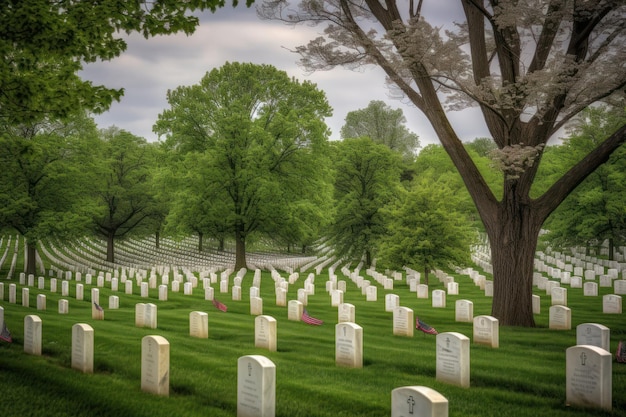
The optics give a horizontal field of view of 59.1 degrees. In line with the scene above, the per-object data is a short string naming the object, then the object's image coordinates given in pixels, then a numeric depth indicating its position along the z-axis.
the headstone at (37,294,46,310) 17.67
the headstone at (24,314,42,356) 9.62
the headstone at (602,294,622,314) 16.47
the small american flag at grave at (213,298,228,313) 17.61
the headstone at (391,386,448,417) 4.90
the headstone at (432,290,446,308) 18.58
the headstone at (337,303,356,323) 14.33
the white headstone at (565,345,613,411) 6.91
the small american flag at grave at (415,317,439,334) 12.11
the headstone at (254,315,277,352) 10.69
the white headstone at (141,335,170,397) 7.33
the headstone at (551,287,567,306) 18.11
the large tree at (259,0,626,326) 12.24
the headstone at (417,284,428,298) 21.89
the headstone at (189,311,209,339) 12.30
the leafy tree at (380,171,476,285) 26.05
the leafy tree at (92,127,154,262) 43.59
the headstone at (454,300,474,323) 15.24
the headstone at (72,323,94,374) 8.48
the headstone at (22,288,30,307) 18.81
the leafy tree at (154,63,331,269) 34.31
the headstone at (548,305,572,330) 13.66
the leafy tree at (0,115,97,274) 31.39
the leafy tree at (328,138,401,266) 40.22
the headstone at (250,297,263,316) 17.05
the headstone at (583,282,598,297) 21.17
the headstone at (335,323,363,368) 9.23
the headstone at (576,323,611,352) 9.49
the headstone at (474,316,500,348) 11.20
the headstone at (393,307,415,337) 12.95
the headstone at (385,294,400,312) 17.44
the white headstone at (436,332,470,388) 8.13
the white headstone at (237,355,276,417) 6.20
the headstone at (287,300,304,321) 15.89
